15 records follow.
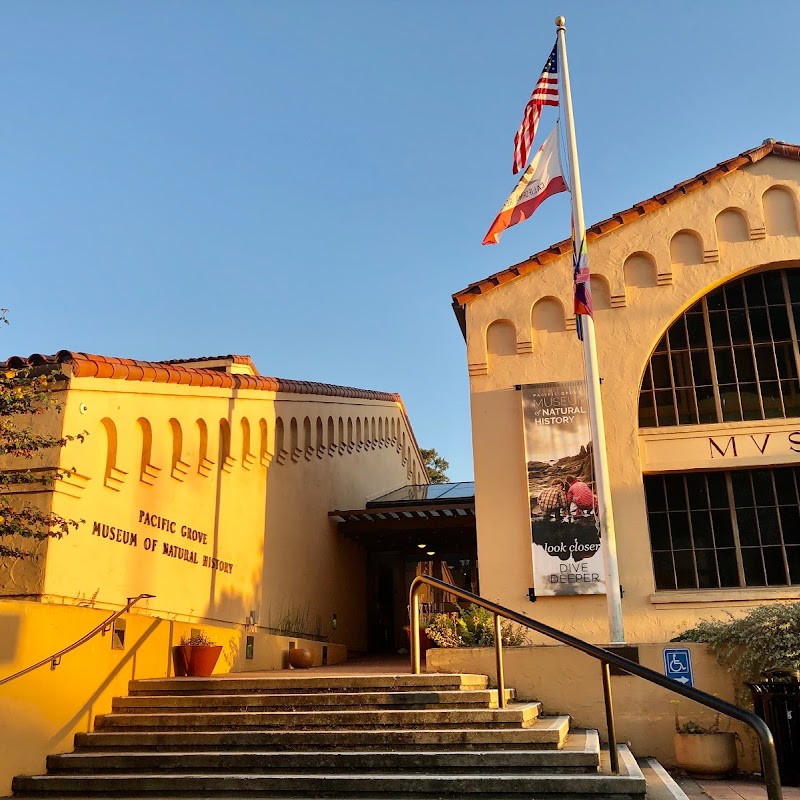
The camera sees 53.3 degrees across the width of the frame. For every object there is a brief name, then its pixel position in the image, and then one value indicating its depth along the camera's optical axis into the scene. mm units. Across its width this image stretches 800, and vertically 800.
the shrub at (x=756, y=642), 7797
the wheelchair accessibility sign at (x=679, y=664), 8195
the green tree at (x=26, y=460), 7645
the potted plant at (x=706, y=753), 7402
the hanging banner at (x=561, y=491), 11266
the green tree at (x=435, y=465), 40325
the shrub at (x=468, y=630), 8836
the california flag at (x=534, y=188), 10719
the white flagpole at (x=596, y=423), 9227
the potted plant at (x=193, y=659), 8961
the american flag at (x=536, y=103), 11047
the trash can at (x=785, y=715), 6953
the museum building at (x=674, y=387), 11406
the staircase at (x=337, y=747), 5836
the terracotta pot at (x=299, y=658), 12453
